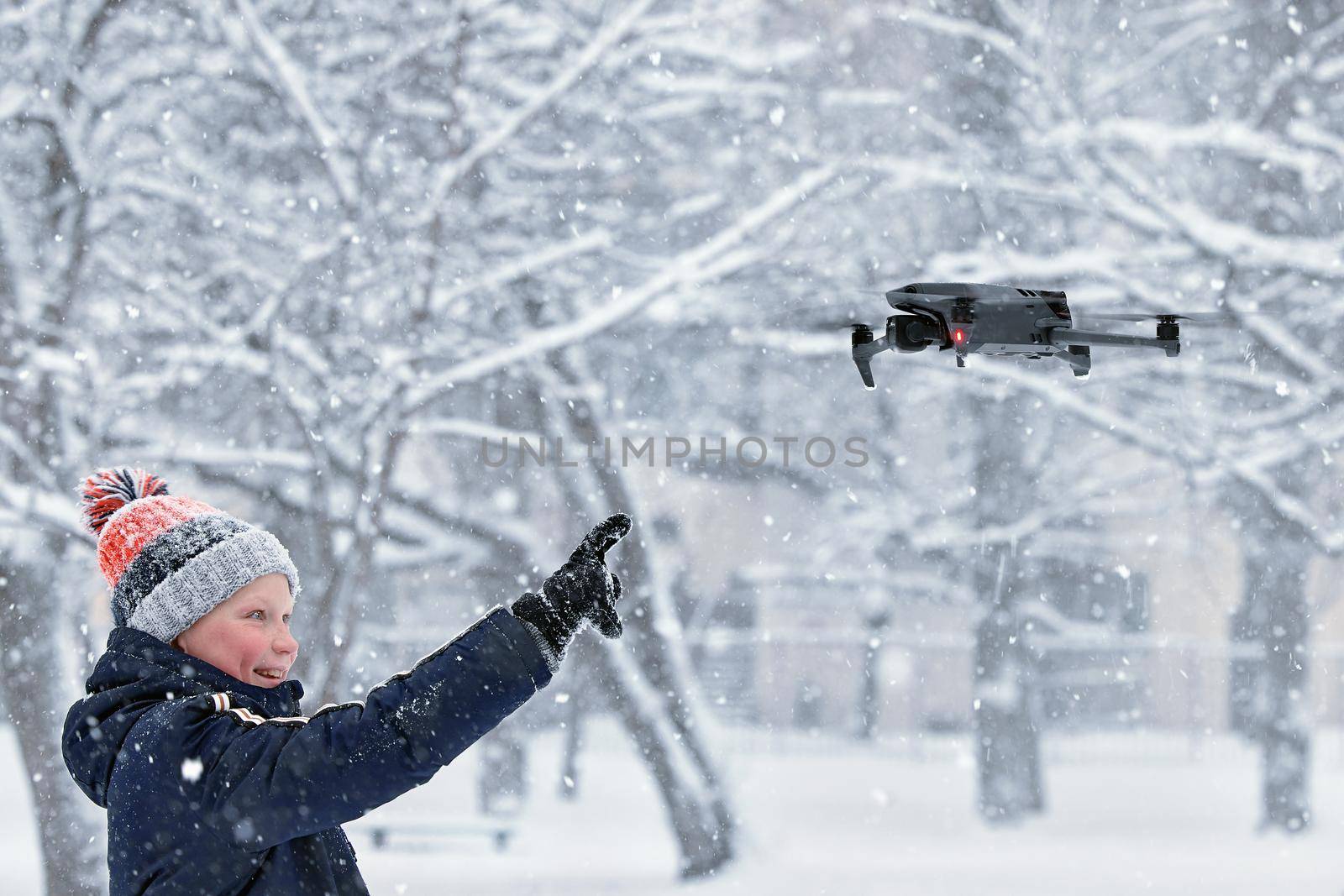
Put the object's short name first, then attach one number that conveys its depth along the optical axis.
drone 6.18
